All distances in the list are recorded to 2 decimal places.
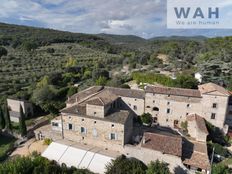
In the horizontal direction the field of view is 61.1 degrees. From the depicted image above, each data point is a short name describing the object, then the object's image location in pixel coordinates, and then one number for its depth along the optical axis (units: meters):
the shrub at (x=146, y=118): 43.41
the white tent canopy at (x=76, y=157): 30.11
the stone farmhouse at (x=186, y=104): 39.62
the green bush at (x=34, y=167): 24.72
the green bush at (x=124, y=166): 25.77
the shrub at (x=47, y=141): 38.44
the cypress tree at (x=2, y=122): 45.38
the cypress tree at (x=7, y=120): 44.62
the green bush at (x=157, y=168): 25.18
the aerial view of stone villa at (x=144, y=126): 30.81
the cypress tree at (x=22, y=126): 40.56
